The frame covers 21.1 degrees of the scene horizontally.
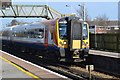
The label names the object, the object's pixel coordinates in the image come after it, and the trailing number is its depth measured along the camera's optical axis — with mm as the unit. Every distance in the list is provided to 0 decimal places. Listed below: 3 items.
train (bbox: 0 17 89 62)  19578
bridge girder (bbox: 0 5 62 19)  57156
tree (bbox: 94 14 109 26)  101000
